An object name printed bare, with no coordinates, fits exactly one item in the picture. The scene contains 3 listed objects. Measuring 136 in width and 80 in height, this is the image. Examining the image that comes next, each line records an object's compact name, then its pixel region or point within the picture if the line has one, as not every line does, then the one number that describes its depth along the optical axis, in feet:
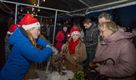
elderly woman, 3.79
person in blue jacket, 4.02
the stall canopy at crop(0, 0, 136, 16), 5.67
